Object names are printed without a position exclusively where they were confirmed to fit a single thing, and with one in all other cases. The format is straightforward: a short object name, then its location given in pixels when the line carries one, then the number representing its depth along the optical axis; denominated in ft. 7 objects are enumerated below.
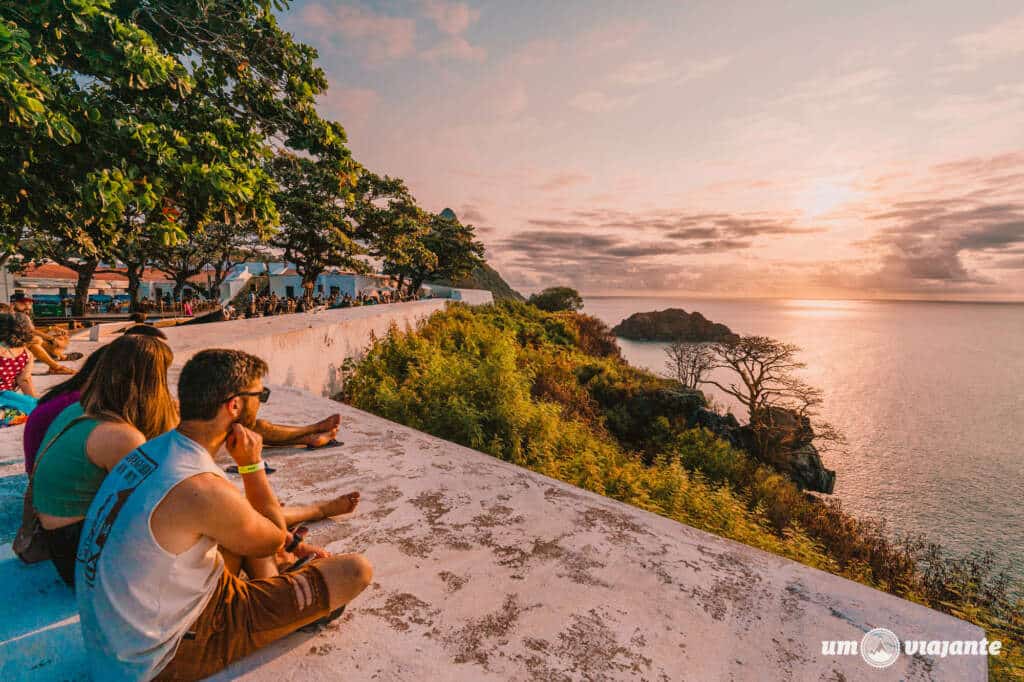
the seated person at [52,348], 17.48
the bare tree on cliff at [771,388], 70.18
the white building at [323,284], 145.89
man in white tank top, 4.71
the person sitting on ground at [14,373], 14.15
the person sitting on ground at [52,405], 7.79
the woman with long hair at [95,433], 6.38
